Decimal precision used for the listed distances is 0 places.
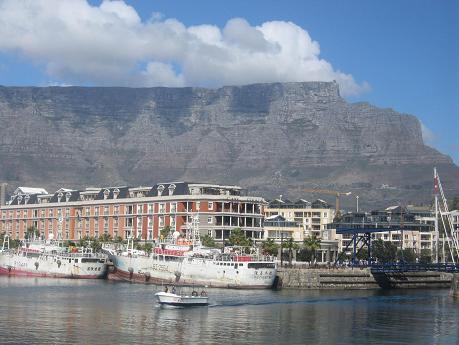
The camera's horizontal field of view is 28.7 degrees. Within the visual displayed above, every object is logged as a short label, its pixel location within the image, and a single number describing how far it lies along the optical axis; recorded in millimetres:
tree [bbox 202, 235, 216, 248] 198450
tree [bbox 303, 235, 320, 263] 193375
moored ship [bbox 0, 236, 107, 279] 191000
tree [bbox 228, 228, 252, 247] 196625
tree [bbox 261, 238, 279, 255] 195625
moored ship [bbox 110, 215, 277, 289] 161250
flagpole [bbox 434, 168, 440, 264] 175875
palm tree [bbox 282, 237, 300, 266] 183475
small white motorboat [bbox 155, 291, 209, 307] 122062
